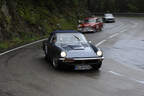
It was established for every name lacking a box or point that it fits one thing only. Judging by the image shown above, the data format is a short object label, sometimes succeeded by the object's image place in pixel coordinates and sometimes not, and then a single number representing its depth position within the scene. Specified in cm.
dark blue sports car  1071
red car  2928
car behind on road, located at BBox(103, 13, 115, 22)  4750
